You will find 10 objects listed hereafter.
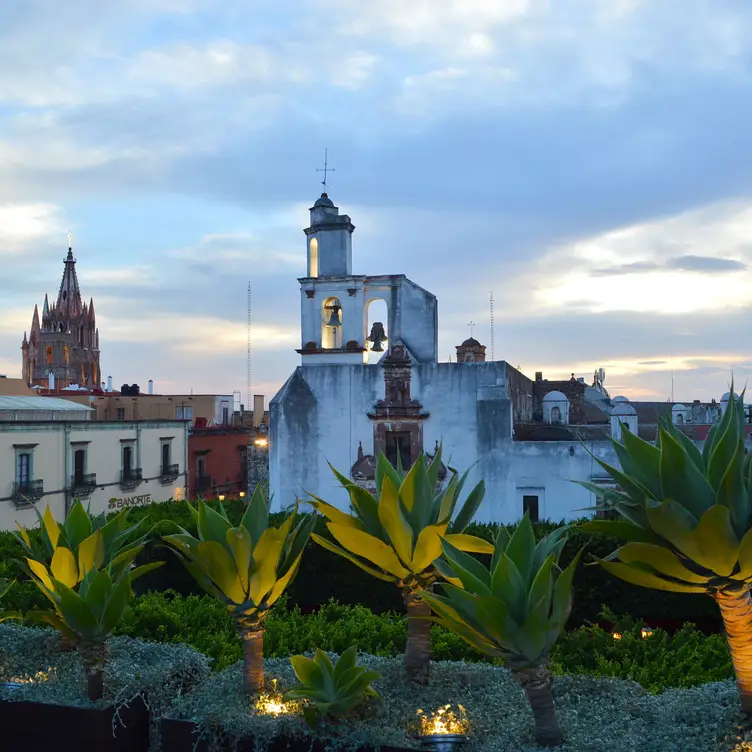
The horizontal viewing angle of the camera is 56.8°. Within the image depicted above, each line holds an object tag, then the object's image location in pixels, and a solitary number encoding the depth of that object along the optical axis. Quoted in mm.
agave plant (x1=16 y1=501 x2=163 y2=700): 5059
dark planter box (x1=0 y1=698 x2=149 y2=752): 4887
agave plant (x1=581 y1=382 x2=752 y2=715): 3684
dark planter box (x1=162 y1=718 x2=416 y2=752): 4391
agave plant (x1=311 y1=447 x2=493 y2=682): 4832
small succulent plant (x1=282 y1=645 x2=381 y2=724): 4449
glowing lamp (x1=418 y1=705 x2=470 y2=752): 4270
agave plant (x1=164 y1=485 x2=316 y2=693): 4766
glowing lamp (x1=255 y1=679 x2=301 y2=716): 4711
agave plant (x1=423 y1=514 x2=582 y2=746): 3896
